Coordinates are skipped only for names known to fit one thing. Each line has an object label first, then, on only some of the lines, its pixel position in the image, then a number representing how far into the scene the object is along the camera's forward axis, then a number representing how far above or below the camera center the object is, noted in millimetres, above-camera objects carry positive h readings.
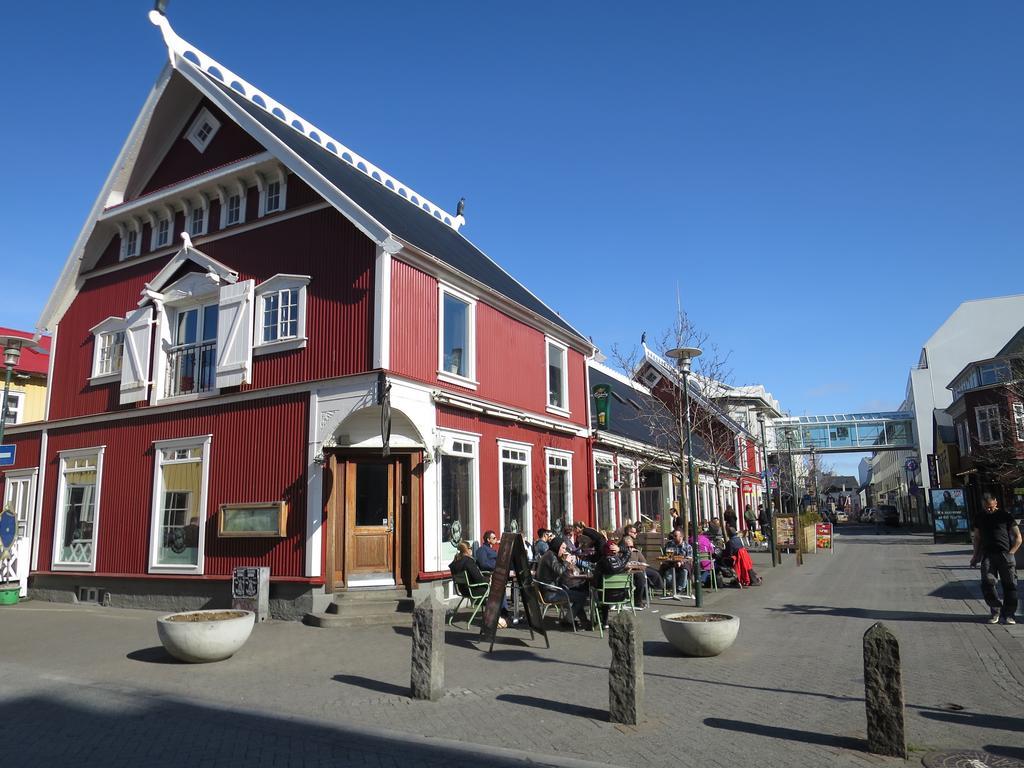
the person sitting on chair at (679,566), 15289 -1216
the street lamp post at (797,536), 23422 -1017
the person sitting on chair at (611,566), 11141 -864
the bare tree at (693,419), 23734 +3358
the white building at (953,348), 57094 +12185
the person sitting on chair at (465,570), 12008 -949
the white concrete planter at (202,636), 9203 -1479
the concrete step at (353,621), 12305 -1779
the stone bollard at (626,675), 6602 -1488
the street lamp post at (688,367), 13983 +2818
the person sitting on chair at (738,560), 17141 -1258
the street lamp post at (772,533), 22923 -890
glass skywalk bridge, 71000 +6899
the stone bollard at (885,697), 5660 -1491
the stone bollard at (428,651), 7559 -1410
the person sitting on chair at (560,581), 11430 -1107
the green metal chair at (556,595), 11336 -1314
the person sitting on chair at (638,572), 12992 -1181
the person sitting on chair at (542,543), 13219 -596
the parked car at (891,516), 59250 -1096
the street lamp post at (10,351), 16484 +3776
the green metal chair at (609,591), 11250 -1260
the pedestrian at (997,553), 10805 -779
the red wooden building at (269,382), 13750 +2786
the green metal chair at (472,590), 11977 -1274
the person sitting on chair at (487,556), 12625 -768
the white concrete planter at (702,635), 9086 -1568
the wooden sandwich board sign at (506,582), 10203 -1041
